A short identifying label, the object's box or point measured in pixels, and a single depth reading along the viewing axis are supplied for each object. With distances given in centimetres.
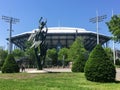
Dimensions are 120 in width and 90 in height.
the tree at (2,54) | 3331
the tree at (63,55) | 3753
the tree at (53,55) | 3925
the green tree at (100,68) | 768
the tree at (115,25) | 1654
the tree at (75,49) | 3047
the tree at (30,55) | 2901
